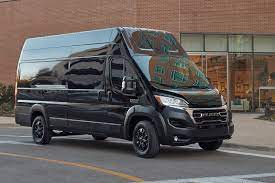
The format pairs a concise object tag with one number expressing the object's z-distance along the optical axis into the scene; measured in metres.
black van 11.95
